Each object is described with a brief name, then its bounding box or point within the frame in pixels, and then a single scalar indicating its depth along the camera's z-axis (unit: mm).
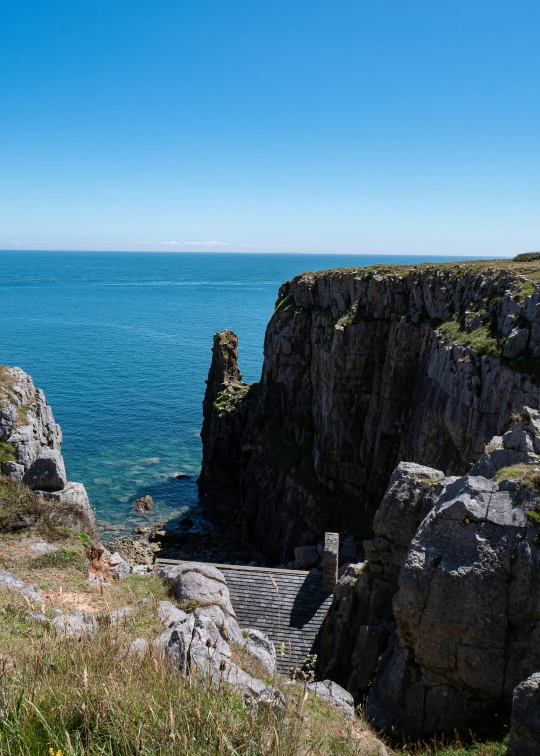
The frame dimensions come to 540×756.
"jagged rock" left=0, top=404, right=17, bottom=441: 32375
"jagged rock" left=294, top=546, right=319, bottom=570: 35906
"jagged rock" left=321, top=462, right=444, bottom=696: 21500
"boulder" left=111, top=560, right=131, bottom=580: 23044
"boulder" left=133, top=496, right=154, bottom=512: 54688
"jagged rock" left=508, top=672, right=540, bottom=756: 11898
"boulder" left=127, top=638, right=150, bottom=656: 8652
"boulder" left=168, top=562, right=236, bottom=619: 19594
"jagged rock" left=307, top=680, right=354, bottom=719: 14867
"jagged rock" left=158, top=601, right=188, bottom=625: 15595
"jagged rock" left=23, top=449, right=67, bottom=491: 28688
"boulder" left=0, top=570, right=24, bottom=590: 17294
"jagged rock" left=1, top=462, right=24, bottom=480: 29797
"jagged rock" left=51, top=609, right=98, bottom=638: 11692
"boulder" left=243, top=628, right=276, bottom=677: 15497
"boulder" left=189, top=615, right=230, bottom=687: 10555
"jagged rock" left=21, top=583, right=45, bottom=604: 16233
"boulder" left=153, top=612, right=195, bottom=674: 10016
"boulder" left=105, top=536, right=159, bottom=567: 43906
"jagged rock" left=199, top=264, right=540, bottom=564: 29719
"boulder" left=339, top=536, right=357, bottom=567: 36500
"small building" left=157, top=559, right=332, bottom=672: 28375
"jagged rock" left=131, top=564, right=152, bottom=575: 37034
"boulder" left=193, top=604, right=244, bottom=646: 16547
